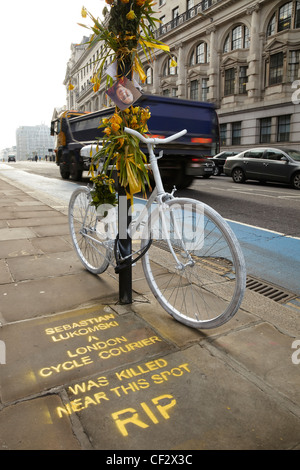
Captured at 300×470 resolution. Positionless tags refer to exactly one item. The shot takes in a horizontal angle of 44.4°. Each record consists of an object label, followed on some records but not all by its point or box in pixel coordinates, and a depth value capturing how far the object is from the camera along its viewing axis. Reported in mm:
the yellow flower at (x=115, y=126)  2654
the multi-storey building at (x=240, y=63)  25875
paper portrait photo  2639
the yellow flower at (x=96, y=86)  2859
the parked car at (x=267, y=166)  14099
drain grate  3355
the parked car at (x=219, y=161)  20969
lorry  10344
